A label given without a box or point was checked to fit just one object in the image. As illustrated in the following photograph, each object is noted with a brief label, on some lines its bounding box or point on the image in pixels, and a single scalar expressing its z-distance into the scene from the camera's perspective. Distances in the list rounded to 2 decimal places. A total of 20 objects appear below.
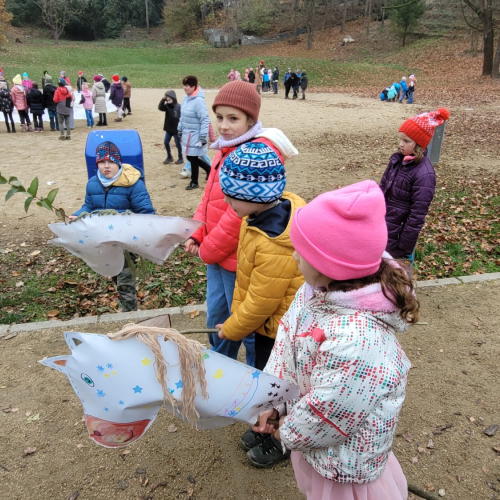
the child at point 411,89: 22.02
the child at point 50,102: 13.88
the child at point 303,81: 23.53
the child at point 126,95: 16.44
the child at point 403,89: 21.87
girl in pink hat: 1.45
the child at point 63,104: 12.91
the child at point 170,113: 9.91
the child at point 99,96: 14.56
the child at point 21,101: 14.20
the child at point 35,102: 13.88
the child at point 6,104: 14.07
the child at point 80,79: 18.81
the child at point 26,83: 17.17
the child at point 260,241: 2.17
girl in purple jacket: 3.72
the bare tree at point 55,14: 53.26
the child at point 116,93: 15.30
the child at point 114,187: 3.76
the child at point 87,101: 14.73
